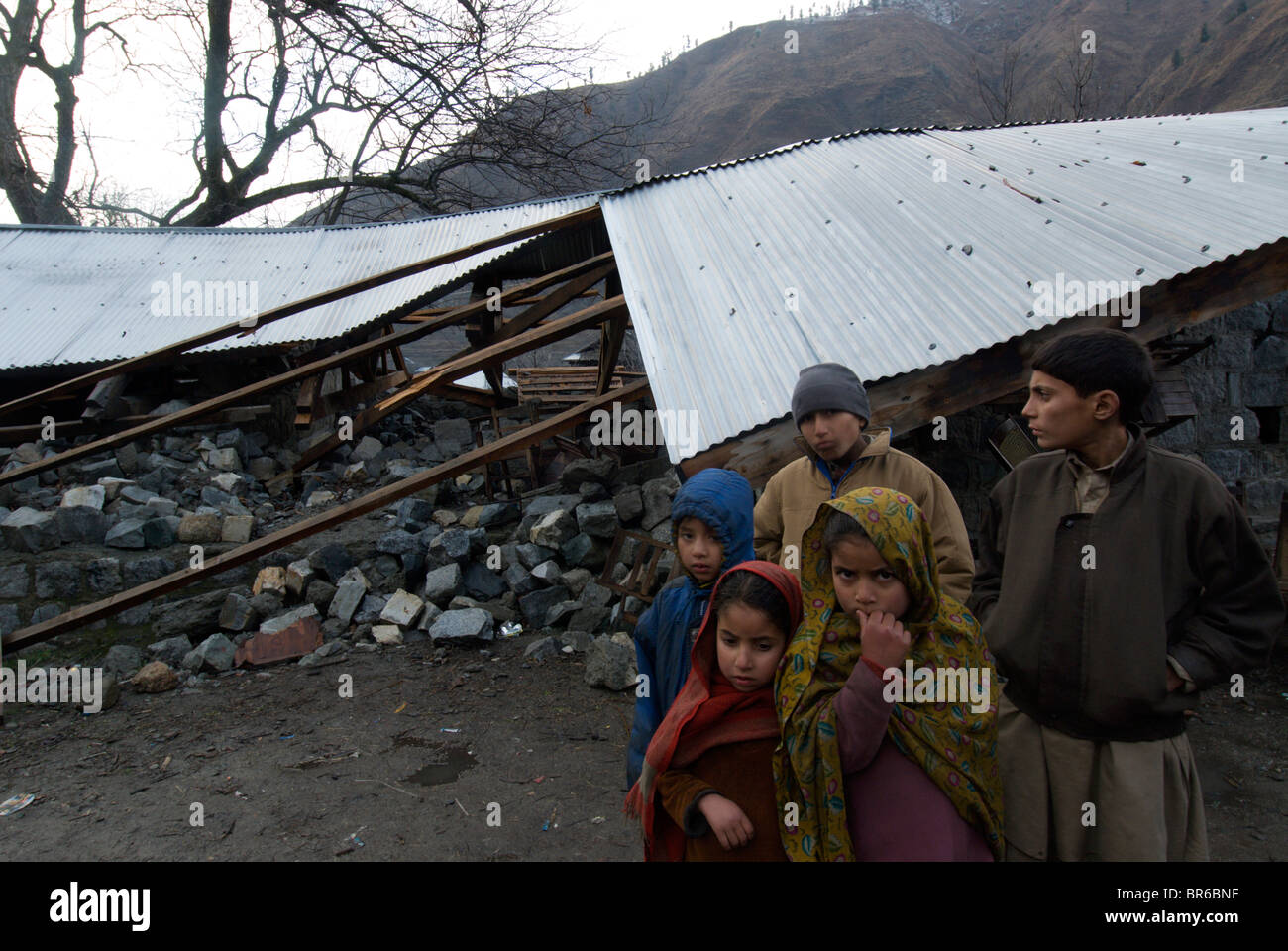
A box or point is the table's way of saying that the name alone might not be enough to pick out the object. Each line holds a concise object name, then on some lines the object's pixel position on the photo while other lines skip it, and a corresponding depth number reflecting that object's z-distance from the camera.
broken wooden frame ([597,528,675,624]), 5.28
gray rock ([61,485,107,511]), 7.05
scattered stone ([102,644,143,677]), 5.24
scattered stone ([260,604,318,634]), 5.50
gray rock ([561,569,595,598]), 5.89
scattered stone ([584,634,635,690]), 4.71
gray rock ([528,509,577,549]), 6.23
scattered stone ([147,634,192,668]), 5.35
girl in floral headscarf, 1.55
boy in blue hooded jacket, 2.11
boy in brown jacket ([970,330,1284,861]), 1.69
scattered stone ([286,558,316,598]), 5.94
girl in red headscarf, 1.71
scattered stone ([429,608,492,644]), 5.38
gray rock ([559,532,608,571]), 6.15
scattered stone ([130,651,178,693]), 4.93
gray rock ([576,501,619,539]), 6.24
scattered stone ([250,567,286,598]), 5.91
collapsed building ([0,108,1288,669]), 3.63
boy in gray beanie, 2.32
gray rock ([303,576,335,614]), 5.89
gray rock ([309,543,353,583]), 6.25
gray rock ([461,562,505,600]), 6.02
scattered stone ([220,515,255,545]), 7.04
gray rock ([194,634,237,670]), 5.20
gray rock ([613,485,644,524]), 6.21
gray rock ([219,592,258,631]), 5.60
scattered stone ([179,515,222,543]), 6.94
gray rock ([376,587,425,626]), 5.61
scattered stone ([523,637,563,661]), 5.22
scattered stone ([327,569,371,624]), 5.74
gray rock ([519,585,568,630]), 5.69
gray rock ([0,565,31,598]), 6.03
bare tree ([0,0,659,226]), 15.24
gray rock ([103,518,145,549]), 6.73
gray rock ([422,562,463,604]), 5.91
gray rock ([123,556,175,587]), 6.32
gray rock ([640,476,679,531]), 6.10
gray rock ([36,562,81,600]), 6.06
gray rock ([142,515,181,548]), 6.82
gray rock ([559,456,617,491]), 7.00
